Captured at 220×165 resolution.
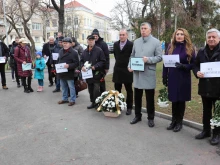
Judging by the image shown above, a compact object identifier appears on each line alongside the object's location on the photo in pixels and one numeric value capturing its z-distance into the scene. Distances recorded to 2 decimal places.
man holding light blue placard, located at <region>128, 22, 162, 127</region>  3.81
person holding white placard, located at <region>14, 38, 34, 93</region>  6.83
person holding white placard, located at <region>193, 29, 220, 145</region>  3.12
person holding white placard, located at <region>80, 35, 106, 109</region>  4.92
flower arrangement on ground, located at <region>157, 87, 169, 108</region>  3.87
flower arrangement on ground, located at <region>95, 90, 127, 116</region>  4.50
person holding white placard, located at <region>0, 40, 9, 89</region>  7.40
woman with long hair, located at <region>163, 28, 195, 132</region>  3.49
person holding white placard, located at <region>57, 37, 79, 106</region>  5.32
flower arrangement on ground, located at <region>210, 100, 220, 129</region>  3.14
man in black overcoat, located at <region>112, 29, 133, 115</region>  4.48
